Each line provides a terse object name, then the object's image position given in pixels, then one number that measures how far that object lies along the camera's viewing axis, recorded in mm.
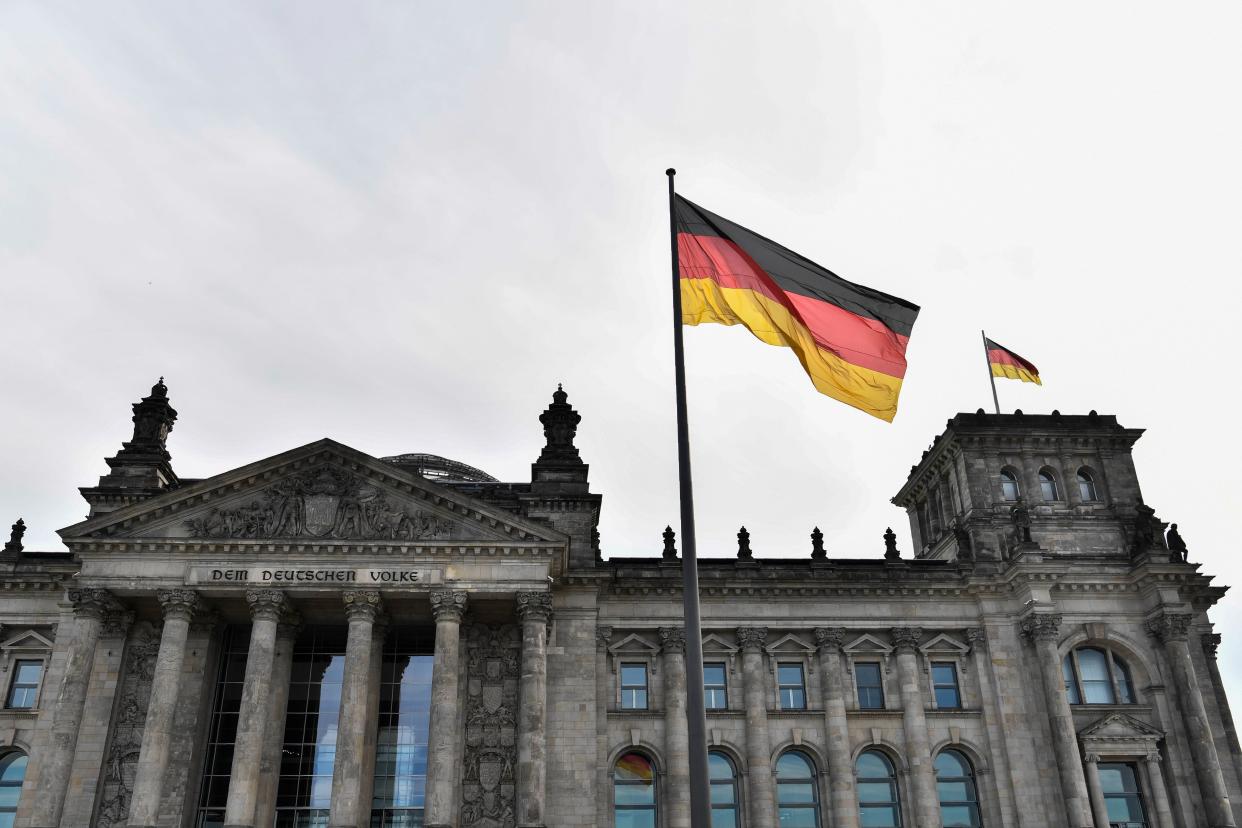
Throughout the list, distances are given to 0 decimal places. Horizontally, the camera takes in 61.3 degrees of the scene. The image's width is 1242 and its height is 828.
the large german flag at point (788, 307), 21781
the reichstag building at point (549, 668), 38094
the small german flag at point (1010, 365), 48159
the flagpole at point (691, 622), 15727
